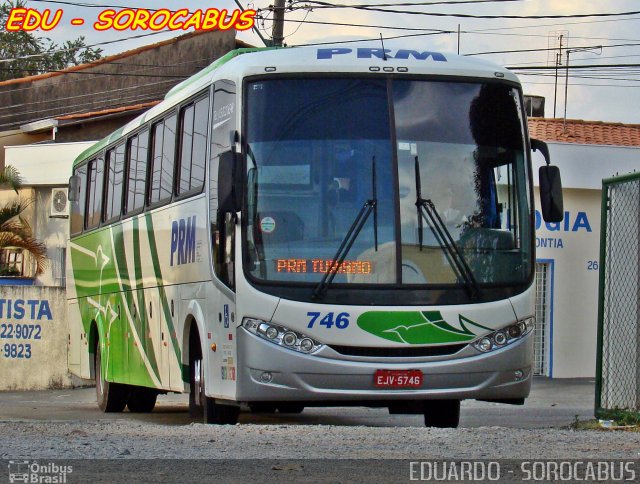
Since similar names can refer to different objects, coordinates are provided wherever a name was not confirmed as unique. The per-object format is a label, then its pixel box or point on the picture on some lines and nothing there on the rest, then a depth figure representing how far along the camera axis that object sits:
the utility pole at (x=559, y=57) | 32.22
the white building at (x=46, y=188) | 36.41
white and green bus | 11.01
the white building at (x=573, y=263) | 27.06
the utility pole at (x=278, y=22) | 27.45
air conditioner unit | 35.00
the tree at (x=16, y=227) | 34.88
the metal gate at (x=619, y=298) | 13.04
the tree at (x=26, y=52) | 62.37
